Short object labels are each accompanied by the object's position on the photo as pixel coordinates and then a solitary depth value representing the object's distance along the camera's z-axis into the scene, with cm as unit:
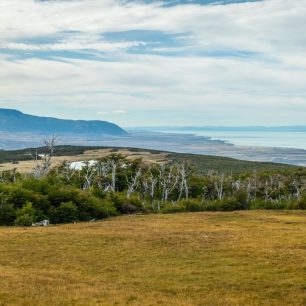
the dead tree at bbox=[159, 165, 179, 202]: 11925
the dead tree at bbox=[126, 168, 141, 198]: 11956
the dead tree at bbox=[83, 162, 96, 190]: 11054
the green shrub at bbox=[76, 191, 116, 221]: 7825
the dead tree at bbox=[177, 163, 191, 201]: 12596
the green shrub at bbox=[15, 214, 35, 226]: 6631
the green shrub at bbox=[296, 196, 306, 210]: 10016
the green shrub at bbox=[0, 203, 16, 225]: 6869
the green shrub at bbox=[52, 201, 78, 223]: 7375
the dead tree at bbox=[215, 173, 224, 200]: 11072
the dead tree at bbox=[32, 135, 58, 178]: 8238
